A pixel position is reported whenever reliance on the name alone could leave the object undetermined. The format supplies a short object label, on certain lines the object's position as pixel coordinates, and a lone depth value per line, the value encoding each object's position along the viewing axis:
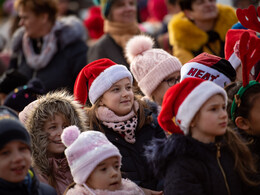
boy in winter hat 6.93
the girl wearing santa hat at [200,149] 7.32
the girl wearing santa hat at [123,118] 9.16
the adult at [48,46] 14.06
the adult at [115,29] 13.41
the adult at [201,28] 12.85
